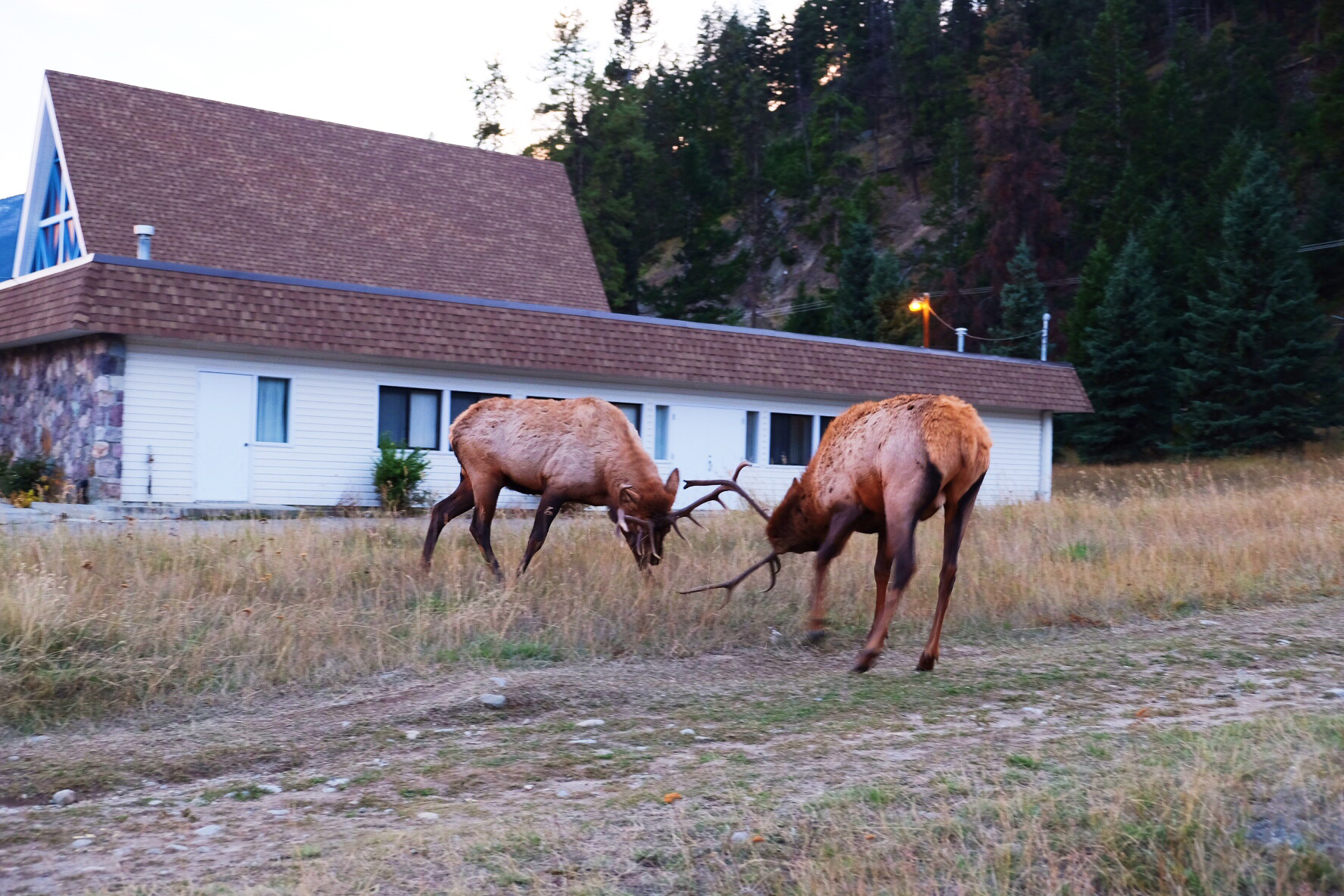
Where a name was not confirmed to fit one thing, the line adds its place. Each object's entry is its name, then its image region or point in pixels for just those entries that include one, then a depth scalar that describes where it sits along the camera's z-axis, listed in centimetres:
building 2111
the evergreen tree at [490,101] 6612
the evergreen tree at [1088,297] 4966
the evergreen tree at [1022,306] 5241
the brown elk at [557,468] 1194
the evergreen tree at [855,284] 5412
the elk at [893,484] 858
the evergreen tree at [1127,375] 4534
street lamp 4250
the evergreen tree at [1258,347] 4119
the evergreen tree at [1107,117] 5912
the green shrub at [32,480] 2152
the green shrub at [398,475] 2306
